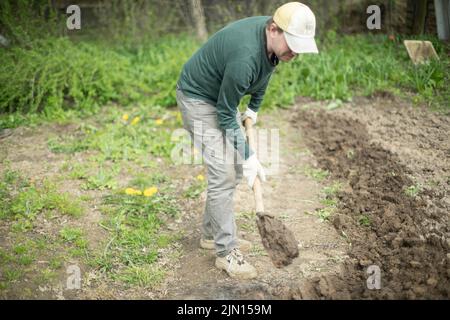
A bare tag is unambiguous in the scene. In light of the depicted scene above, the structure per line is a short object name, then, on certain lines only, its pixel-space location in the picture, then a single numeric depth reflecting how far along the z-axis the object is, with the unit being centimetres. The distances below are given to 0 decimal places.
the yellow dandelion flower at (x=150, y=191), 474
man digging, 323
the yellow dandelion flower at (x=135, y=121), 618
